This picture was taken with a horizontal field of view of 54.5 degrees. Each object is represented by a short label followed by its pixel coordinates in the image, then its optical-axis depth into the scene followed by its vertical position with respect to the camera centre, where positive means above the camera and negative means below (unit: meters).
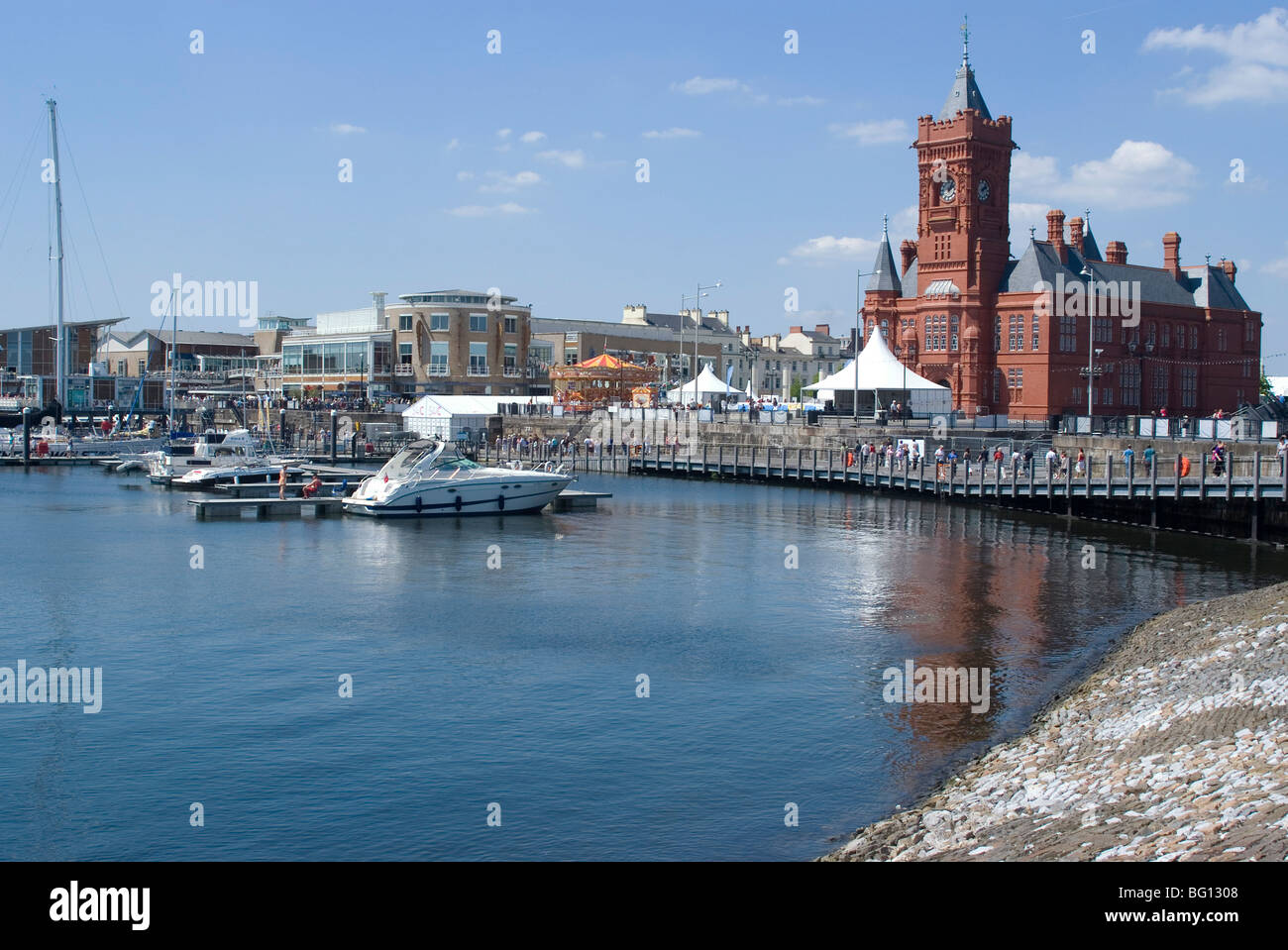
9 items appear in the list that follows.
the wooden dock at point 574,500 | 60.34 -3.23
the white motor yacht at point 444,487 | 54.47 -2.38
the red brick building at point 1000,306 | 87.19 +9.48
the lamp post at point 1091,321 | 75.39 +7.19
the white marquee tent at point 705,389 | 95.25 +3.52
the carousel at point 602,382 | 100.19 +4.37
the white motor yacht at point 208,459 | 70.94 -1.44
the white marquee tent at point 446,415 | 101.00 +1.54
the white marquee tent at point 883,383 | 79.69 +3.38
